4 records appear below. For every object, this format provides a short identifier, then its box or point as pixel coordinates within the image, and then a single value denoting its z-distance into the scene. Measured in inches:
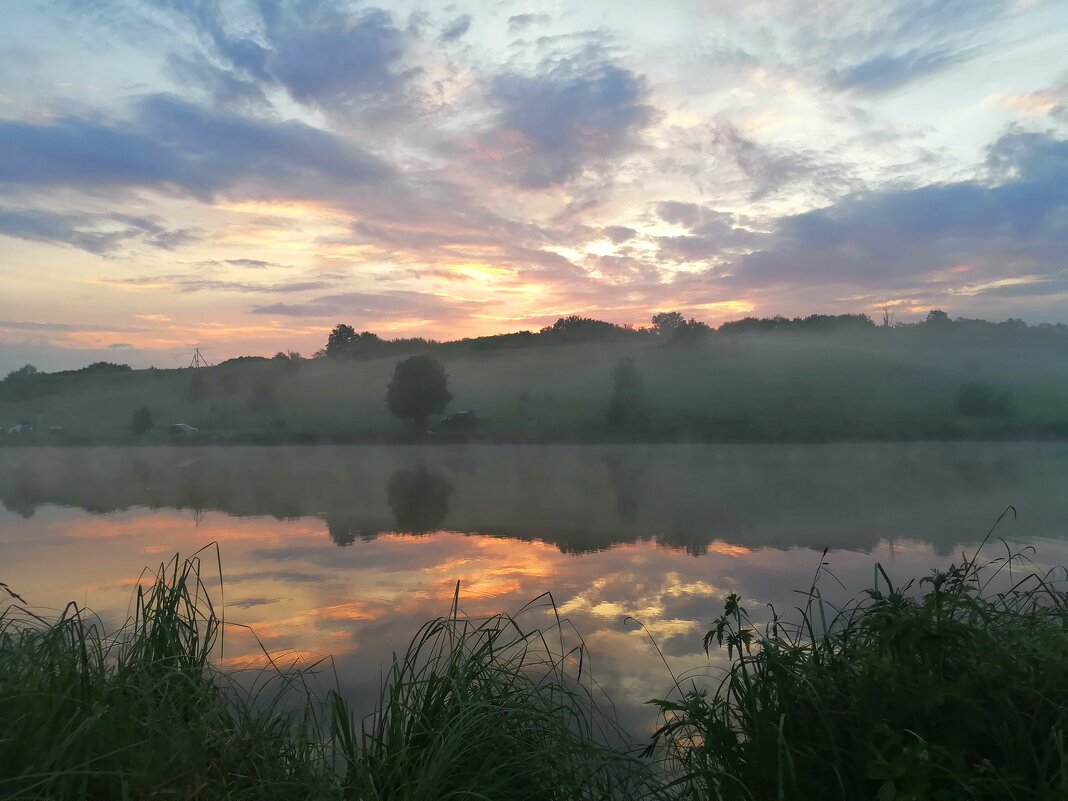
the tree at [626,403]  1807.3
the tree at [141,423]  2070.6
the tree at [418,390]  1760.6
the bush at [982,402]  1764.3
